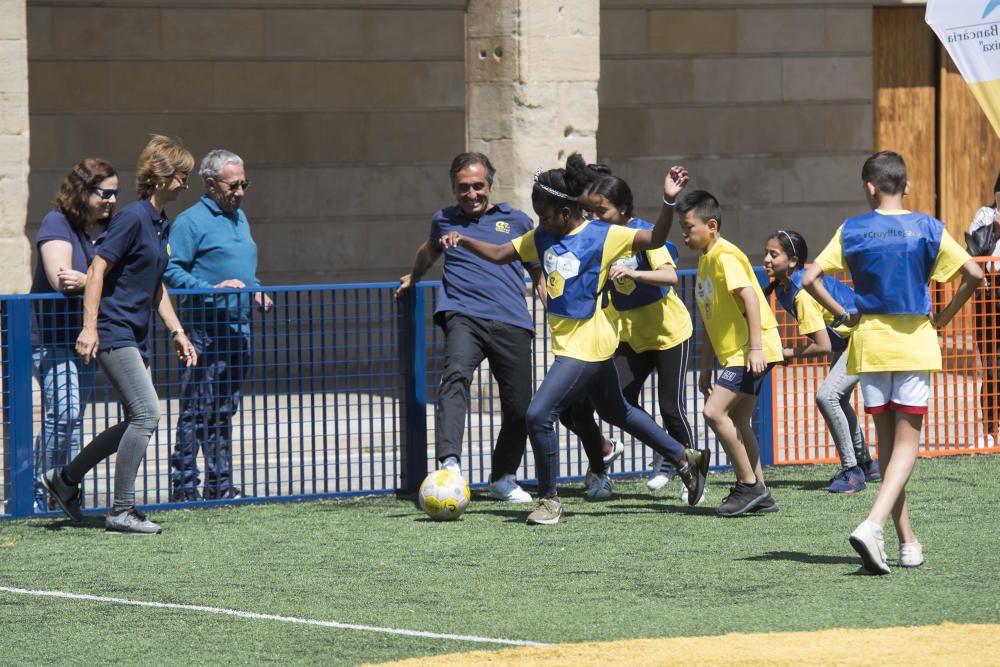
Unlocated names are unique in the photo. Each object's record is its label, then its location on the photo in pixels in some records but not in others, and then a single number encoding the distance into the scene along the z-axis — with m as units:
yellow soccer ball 19.59
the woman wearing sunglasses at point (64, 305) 19.72
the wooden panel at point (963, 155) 36.94
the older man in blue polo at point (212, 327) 20.75
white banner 20.73
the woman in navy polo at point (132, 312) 18.47
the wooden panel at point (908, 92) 37.25
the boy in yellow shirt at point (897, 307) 16.08
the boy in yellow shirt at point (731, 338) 19.19
